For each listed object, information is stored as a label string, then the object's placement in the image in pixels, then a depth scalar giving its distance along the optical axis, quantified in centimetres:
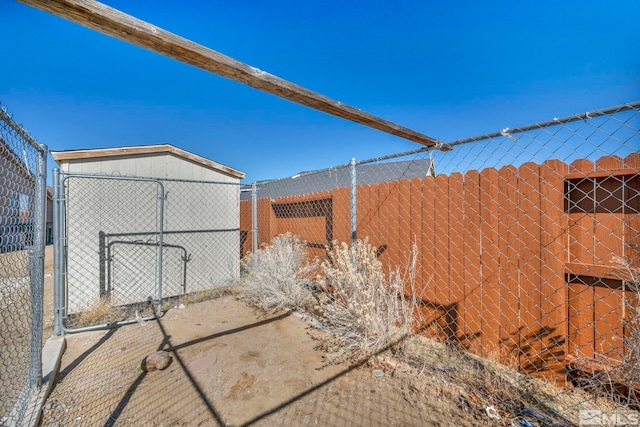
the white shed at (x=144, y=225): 385
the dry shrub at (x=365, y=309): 251
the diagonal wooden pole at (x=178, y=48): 116
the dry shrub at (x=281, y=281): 387
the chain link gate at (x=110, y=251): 375
